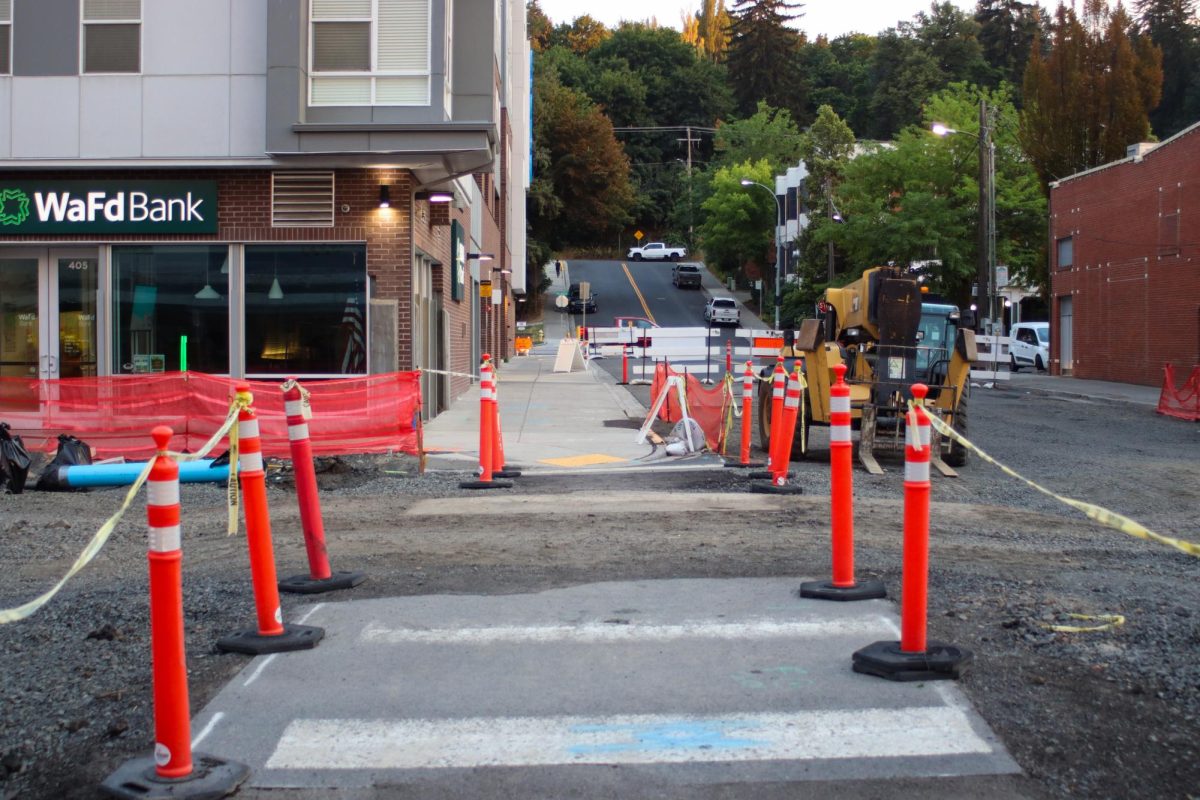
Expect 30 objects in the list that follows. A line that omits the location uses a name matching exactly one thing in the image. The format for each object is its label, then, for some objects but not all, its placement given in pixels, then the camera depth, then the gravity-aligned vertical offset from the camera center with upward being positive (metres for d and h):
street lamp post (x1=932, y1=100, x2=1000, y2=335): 37.25 +4.17
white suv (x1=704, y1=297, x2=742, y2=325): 65.56 +2.38
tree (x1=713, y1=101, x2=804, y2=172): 96.81 +17.05
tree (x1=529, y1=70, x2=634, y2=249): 70.50 +11.17
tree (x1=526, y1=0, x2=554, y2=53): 115.69 +32.19
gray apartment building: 17.38 +2.67
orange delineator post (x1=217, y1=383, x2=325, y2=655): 5.91 -1.02
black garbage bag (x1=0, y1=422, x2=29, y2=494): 12.75 -1.12
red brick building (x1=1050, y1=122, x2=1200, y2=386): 35.22 +2.90
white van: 47.72 +0.43
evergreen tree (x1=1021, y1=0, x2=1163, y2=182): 52.59 +10.99
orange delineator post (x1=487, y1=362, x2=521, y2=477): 13.19 -1.13
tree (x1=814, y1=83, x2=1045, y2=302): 48.44 +6.00
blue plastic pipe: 12.91 -1.24
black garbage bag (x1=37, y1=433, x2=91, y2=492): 12.98 -1.12
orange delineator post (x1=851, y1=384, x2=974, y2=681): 5.41 -1.17
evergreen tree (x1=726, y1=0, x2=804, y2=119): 116.69 +28.10
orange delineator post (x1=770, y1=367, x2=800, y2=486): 12.67 -0.79
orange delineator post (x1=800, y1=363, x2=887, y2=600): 6.73 -0.91
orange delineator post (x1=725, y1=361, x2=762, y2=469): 14.98 -0.77
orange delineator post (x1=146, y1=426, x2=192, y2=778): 4.34 -0.97
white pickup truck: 99.50 +8.37
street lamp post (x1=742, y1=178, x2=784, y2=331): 77.51 +7.09
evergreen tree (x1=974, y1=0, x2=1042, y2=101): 107.06 +28.14
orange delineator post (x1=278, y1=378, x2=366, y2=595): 6.99 -0.90
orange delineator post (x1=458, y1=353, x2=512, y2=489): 12.95 -0.88
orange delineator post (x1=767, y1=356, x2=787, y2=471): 13.41 -0.46
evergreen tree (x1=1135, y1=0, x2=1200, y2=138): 79.38 +19.54
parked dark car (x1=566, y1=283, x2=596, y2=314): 73.44 +3.17
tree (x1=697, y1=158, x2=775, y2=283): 84.69 +9.71
